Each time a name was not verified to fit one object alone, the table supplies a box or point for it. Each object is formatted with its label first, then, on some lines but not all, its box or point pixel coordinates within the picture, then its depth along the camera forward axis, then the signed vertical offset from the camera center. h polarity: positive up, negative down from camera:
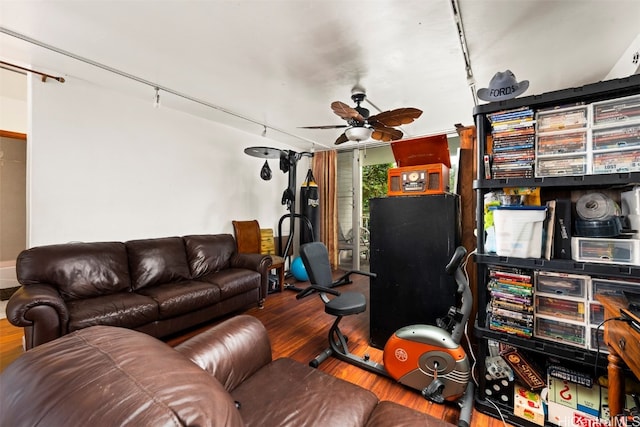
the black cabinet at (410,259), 2.04 -0.39
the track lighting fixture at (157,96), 2.89 +1.34
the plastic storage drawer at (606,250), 1.24 -0.19
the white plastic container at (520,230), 1.43 -0.09
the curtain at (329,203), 5.26 +0.22
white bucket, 1.27 +0.06
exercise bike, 1.60 -0.95
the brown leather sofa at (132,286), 1.93 -0.73
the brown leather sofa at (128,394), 0.47 -0.36
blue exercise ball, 4.55 -1.02
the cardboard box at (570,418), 1.36 -1.11
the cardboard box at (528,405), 1.48 -1.13
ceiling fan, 2.45 +0.96
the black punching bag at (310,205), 4.77 +0.17
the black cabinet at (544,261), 1.27 -0.26
